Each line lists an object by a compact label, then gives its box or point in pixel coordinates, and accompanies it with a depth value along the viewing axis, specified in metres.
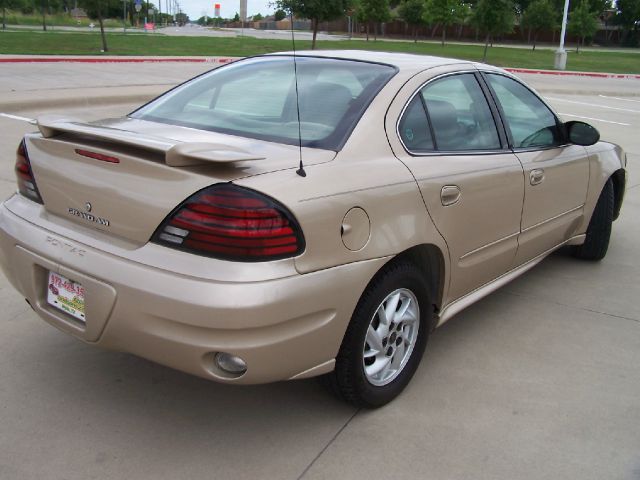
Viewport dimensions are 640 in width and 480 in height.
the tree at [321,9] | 28.86
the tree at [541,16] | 49.72
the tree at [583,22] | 47.28
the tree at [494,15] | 33.12
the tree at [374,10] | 45.81
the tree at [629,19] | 68.00
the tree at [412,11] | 59.19
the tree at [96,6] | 24.86
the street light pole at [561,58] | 29.97
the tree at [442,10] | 43.91
